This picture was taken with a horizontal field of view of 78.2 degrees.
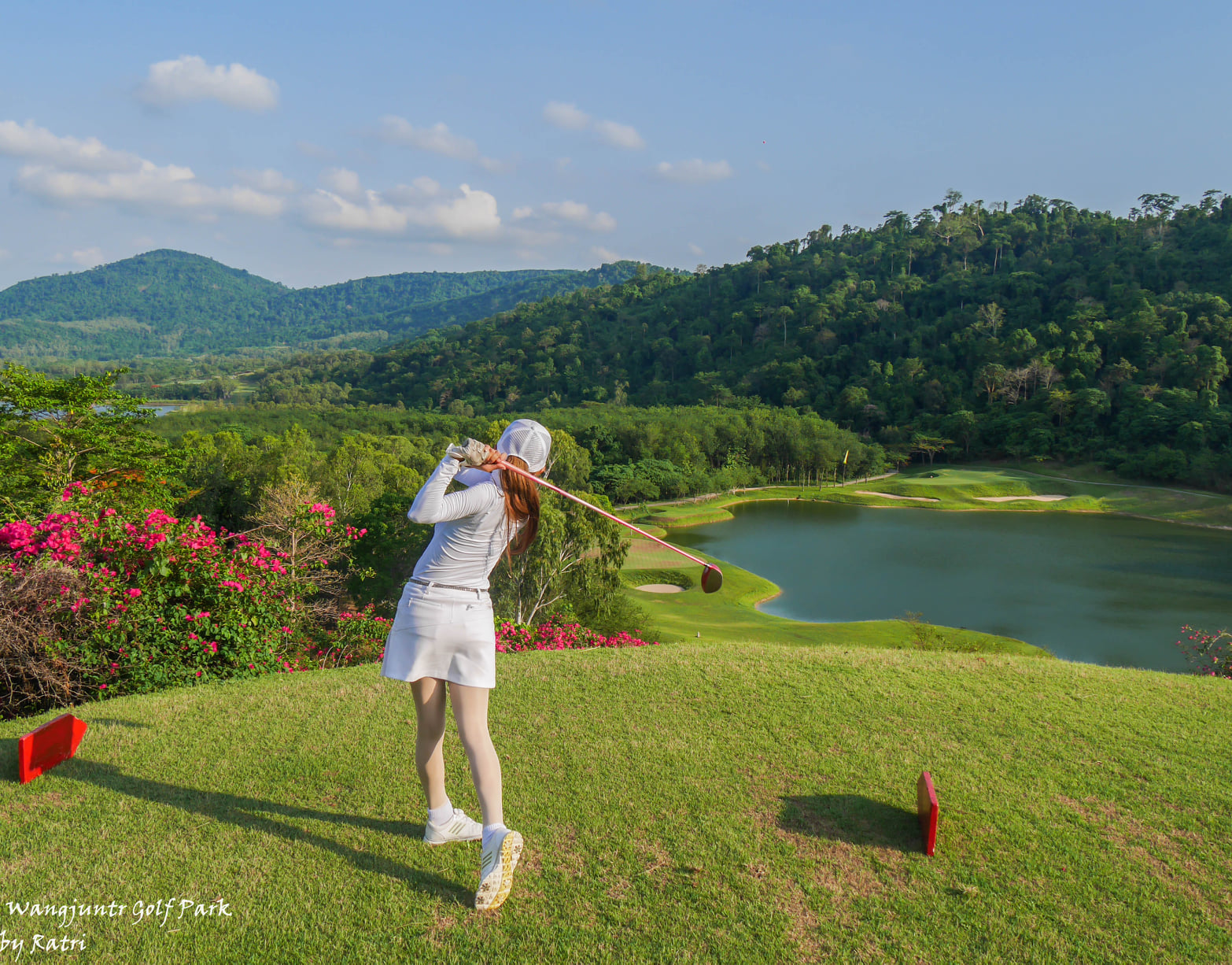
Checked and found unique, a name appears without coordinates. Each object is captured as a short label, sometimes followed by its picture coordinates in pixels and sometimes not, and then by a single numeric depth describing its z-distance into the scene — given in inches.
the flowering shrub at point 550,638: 374.6
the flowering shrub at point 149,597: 257.8
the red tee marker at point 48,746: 178.1
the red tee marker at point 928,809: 159.8
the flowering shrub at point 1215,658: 422.3
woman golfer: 146.5
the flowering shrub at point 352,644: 354.9
